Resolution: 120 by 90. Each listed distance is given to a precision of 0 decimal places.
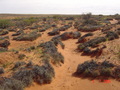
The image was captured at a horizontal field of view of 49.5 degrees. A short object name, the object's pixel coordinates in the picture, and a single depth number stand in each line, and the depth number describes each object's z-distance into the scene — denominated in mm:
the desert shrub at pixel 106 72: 7085
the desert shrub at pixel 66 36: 19525
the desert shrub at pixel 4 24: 32084
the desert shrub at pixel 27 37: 19231
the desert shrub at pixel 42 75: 7051
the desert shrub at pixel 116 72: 6962
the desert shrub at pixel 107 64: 7661
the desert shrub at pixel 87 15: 38400
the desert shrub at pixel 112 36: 13562
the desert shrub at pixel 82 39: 17072
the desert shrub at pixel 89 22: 28375
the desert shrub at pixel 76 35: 19594
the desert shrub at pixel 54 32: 22312
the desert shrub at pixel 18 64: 7703
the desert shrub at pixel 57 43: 14131
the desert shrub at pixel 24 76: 6477
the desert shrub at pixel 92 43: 13703
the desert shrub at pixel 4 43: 16266
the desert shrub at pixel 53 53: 9770
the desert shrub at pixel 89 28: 22403
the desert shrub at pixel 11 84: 5550
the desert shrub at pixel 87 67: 7730
